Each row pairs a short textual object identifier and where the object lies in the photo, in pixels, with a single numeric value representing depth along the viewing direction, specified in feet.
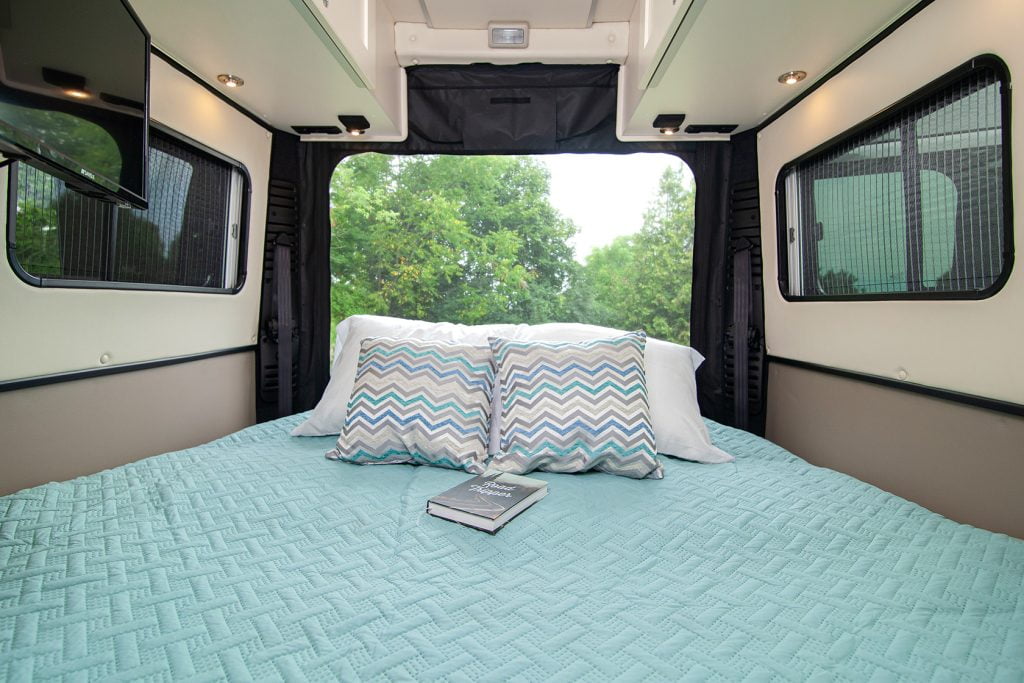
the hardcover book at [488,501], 3.47
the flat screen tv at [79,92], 2.88
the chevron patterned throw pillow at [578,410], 4.66
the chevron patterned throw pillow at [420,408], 4.83
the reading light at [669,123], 7.34
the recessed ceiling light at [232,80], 6.24
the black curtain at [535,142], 7.95
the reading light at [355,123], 7.56
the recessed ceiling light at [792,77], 5.93
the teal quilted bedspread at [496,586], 2.14
